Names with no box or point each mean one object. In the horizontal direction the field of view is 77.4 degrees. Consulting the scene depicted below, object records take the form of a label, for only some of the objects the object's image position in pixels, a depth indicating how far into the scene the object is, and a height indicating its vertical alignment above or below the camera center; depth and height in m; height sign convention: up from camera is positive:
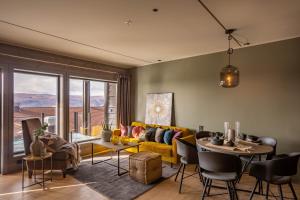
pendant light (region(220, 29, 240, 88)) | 2.87 +0.40
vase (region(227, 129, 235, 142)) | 2.95 -0.51
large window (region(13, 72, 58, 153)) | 4.14 +0.09
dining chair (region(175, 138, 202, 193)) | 3.00 -0.81
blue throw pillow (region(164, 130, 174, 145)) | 4.51 -0.81
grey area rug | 3.00 -1.43
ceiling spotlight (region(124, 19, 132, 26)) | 2.73 +1.21
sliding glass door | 5.06 -0.11
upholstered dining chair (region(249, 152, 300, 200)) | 2.25 -0.82
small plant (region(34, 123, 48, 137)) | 3.23 -0.50
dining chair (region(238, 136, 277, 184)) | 2.96 -0.69
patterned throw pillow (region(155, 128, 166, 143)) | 4.69 -0.81
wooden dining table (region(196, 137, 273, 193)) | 2.44 -0.64
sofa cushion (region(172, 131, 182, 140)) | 4.37 -0.74
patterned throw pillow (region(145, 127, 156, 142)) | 4.87 -0.84
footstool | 3.33 -1.18
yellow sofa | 4.20 -1.05
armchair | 3.53 -1.04
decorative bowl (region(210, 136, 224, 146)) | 2.85 -0.58
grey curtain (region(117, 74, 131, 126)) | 5.98 +0.10
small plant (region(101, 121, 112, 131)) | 4.33 -0.56
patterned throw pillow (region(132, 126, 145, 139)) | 5.19 -0.78
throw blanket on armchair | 3.63 -0.87
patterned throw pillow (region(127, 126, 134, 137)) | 5.35 -0.79
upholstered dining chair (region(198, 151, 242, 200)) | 2.26 -0.78
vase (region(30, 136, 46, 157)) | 3.20 -0.76
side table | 3.13 -1.07
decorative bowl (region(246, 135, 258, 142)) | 3.28 -0.64
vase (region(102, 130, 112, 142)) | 4.25 -0.75
